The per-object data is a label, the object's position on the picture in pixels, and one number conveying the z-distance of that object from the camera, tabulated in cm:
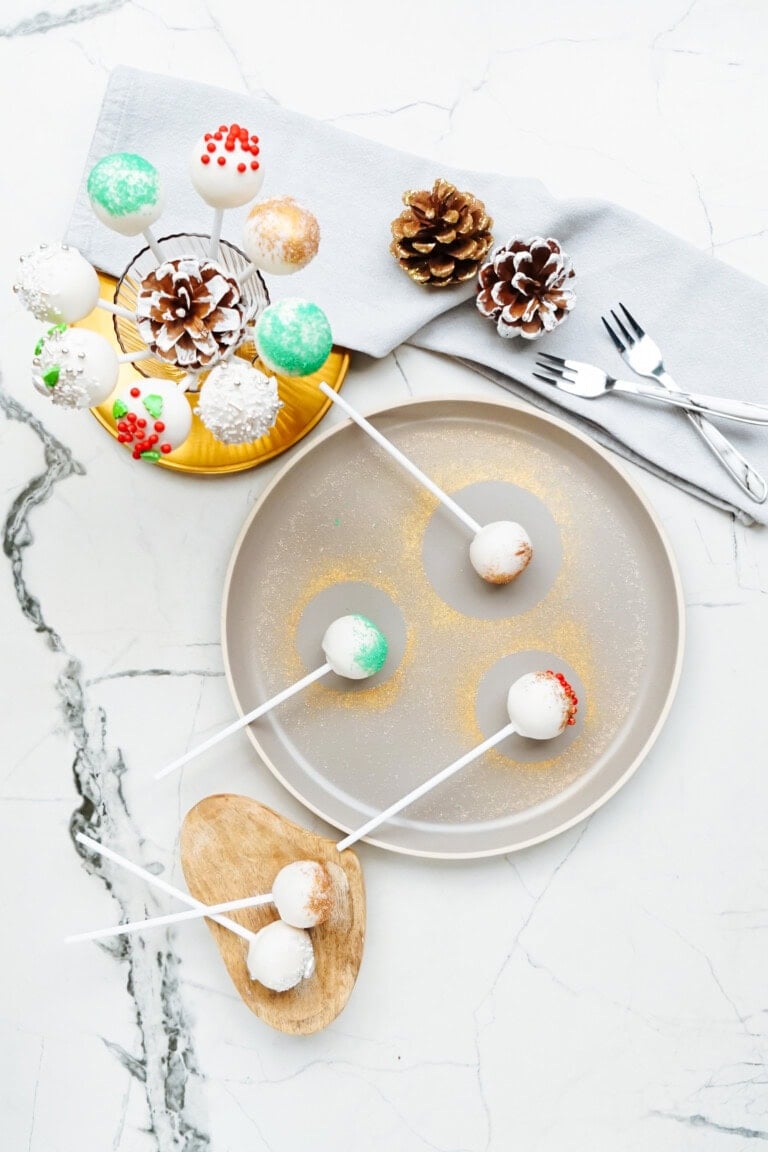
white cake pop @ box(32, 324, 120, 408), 67
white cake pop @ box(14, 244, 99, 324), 68
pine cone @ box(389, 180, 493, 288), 90
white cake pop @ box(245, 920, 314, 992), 86
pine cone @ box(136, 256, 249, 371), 71
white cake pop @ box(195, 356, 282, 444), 69
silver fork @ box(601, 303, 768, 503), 94
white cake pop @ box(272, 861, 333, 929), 86
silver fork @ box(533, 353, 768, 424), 93
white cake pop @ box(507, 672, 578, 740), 88
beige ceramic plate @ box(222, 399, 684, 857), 95
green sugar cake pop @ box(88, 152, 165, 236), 69
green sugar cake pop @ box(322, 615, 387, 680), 89
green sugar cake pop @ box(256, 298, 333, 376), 71
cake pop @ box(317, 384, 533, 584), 89
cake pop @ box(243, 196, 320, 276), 71
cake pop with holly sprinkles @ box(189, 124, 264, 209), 69
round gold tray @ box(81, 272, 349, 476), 93
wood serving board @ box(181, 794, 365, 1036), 92
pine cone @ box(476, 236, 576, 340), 89
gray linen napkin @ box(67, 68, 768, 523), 94
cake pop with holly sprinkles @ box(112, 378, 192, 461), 68
